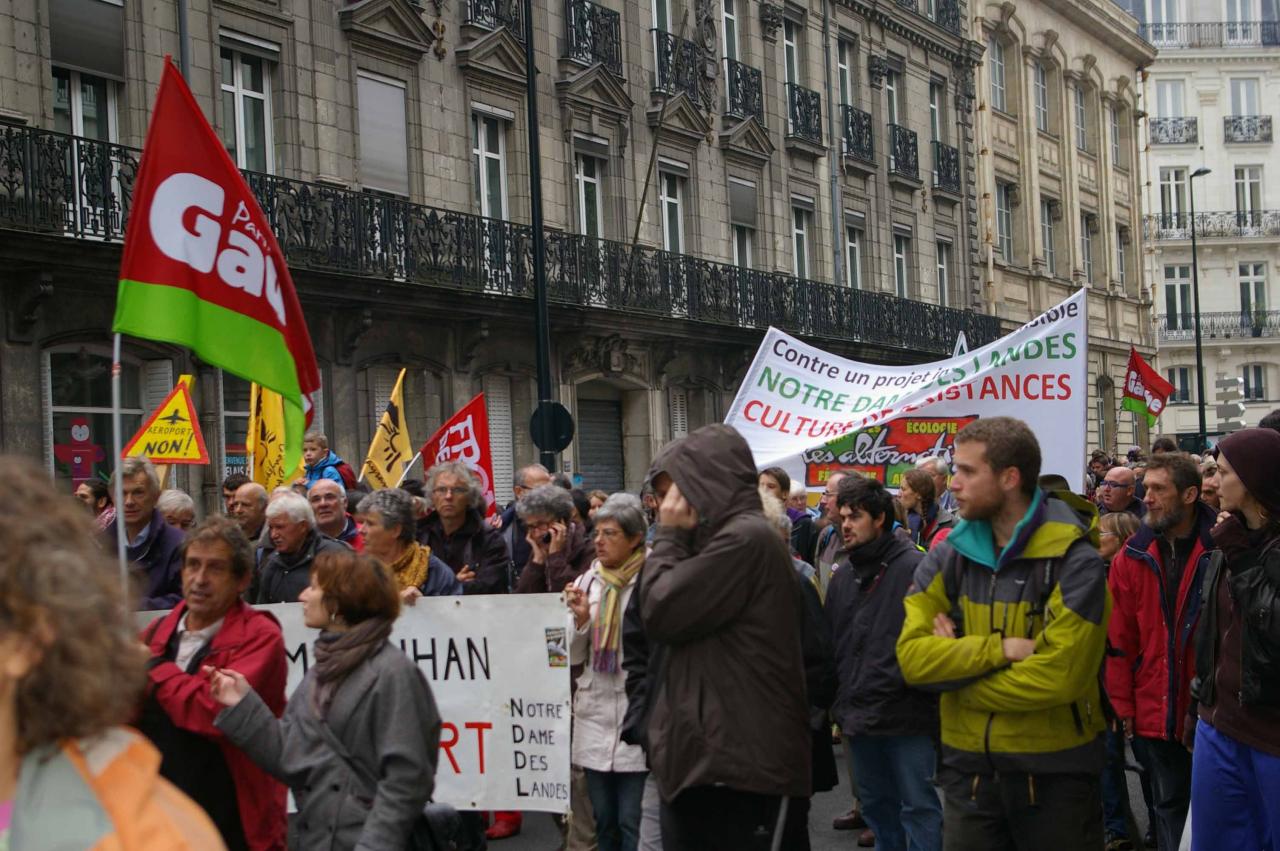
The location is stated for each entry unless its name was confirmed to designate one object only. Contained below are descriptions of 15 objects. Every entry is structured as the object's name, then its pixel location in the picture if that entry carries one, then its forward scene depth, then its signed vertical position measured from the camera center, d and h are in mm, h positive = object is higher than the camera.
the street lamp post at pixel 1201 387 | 42306 +339
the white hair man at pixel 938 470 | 9727 -402
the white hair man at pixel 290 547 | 6957 -520
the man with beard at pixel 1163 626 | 6309 -956
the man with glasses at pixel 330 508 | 7988 -392
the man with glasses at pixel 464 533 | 8305 -587
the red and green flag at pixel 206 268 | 6152 +690
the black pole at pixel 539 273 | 17547 +1743
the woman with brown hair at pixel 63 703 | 1885 -322
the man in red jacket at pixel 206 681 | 4363 -694
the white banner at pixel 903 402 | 9727 +55
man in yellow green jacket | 4520 -723
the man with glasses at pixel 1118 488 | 10281 -576
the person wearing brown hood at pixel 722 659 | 4441 -707
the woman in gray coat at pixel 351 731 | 4270 -838
